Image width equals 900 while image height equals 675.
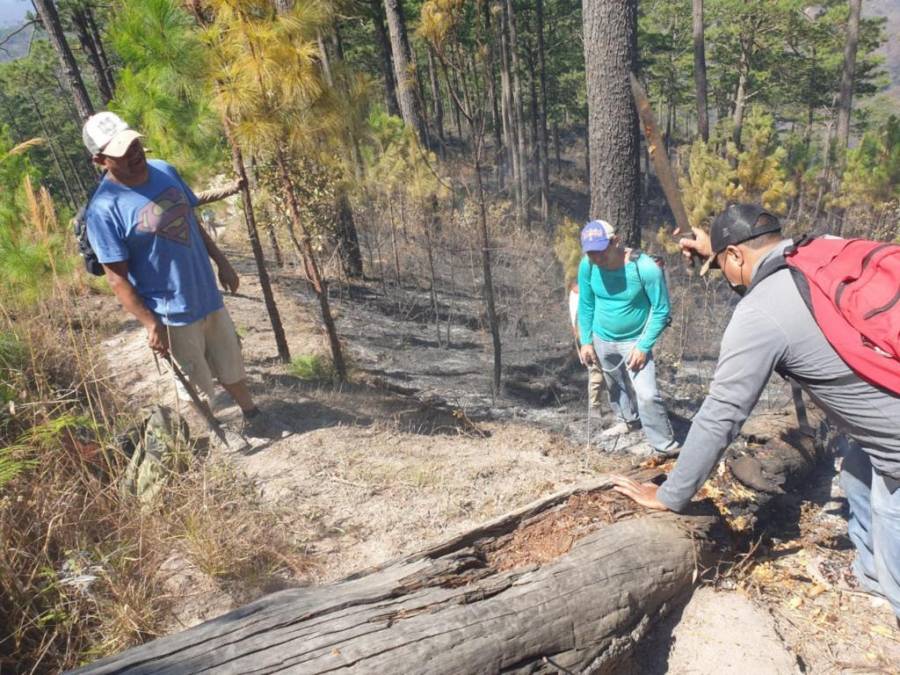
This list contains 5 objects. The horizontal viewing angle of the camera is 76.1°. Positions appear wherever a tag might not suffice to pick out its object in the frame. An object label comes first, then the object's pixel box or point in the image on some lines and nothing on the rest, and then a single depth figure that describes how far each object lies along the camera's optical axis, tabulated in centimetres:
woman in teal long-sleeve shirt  360
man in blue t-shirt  295
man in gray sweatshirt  182
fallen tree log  168
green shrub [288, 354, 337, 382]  545
